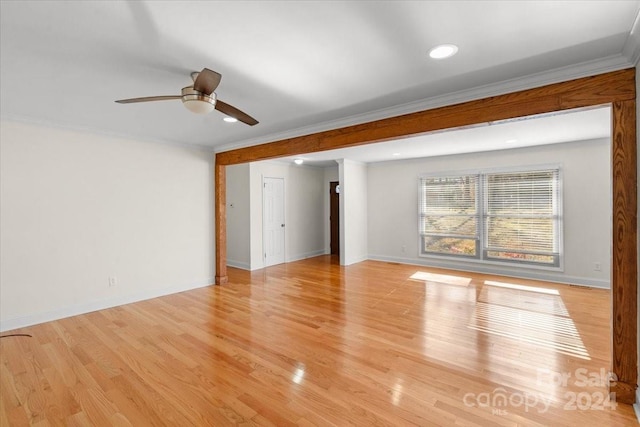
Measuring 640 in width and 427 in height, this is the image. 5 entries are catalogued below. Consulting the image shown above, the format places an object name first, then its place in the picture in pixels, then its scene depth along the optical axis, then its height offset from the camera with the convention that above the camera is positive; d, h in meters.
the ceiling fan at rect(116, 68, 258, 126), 2.03 +0.87
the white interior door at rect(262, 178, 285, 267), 6.64 -0.22
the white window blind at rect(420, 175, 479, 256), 6.10 -0.13
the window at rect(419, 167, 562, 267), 5.32 -0.15
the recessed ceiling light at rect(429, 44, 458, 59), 1.97 +1.08
